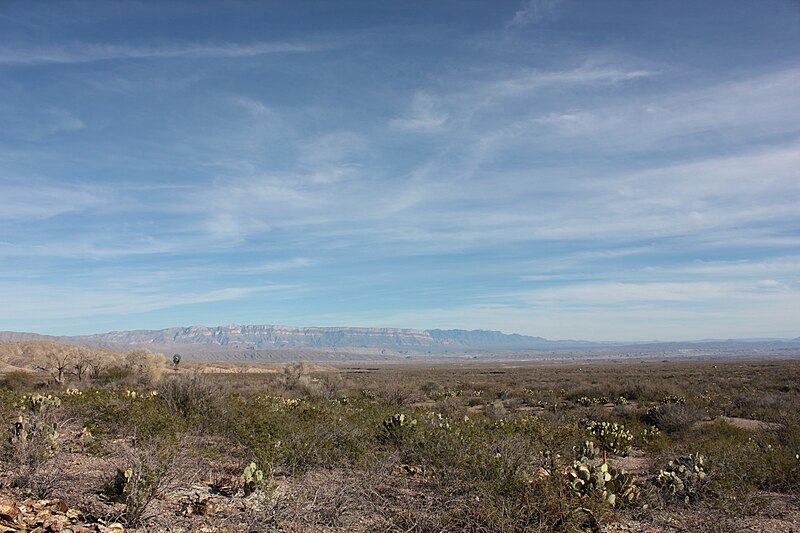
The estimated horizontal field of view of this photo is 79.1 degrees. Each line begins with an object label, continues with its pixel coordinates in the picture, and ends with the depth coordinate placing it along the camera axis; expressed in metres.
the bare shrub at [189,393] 13.44
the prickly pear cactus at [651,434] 13.54
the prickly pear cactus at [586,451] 9.89
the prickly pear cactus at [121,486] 6.07
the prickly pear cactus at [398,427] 9.85
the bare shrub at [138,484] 5.79
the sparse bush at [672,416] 15.26
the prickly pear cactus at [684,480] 7.38
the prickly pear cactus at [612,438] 11.68
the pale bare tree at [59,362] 31.55
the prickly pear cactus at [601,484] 6.70
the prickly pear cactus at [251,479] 6.98
